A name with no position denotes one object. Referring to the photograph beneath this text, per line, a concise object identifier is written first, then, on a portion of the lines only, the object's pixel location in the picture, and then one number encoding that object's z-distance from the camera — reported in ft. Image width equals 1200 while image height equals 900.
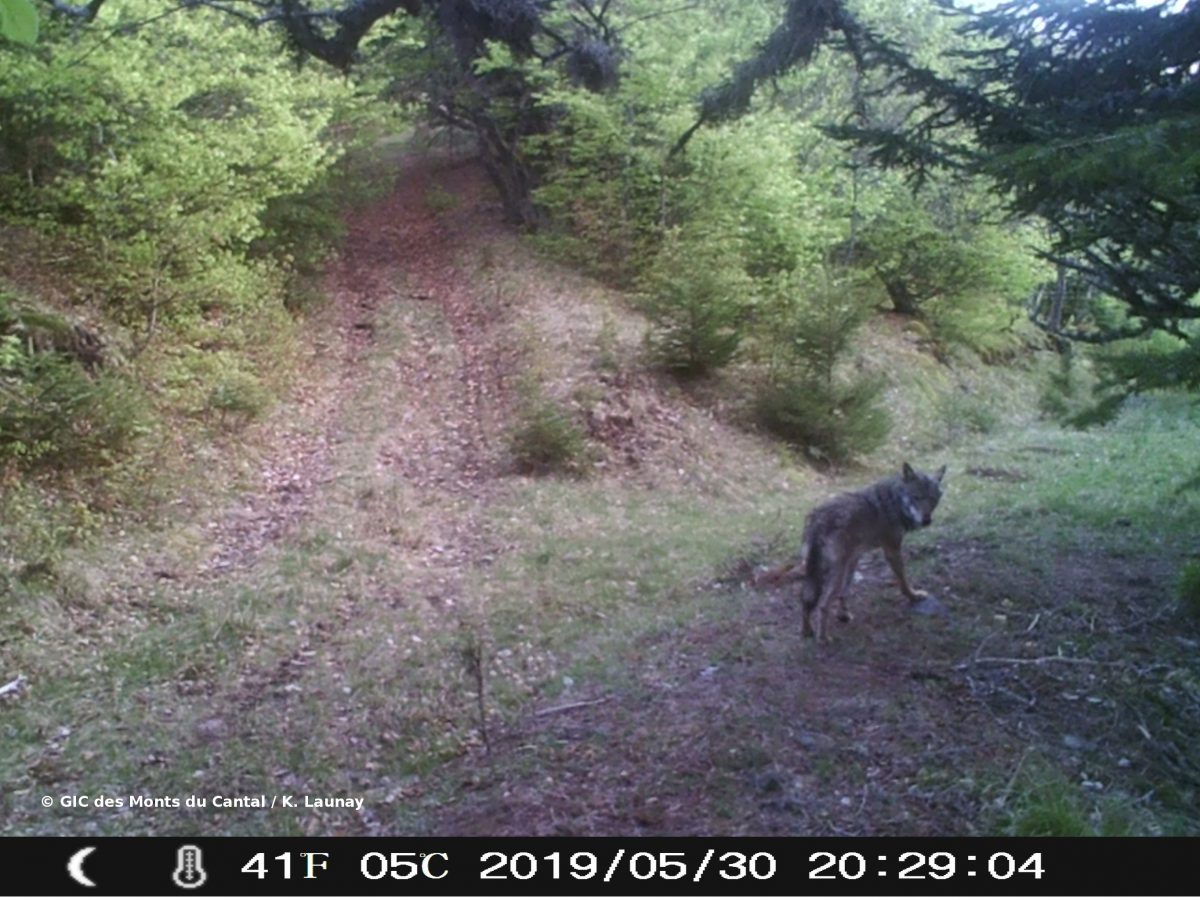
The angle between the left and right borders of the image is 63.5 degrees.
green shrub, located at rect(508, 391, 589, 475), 39.45
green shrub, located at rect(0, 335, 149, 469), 28.99
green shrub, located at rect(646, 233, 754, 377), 46.39
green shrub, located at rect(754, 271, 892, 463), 46.29
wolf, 19.93
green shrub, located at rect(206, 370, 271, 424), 39.68
